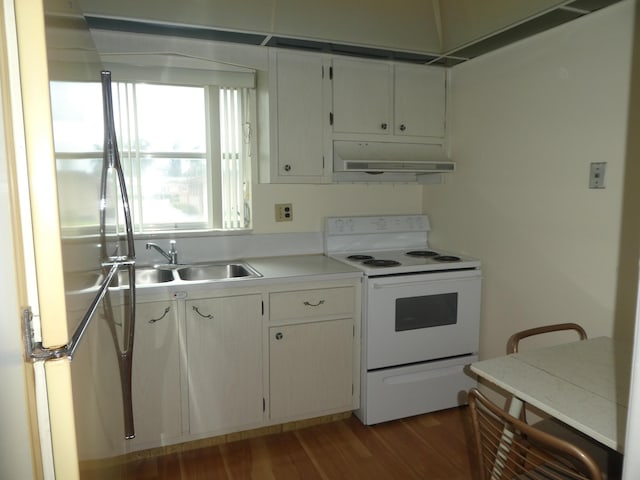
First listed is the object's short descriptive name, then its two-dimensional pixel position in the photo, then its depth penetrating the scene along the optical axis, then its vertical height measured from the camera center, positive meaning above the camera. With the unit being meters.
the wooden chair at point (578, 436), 1.49 -0.88
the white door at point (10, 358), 0.76 -0.28
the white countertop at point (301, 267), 2.46 -0.42
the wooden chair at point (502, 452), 1.21 -0.79
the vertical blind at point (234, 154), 2.83 +0.26
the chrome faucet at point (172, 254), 2.62 -0.34
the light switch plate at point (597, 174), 2.04 +0.08
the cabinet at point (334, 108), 2.65 +0.53
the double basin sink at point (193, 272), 2.60 -0.45
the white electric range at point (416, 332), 2.54 -0.80
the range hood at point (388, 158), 2.71 +0.22
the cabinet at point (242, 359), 2.20 -0.85
